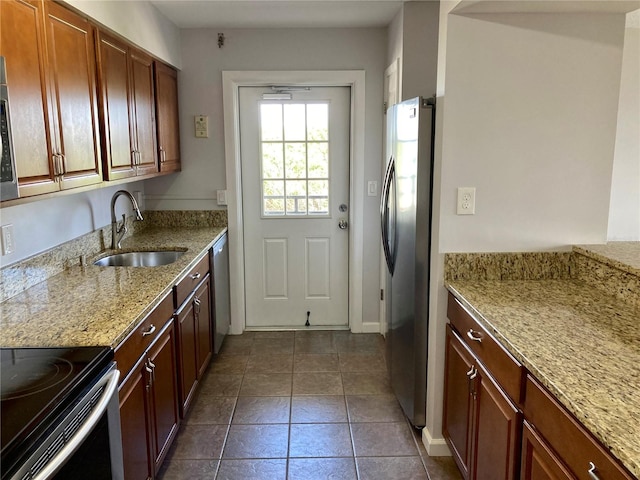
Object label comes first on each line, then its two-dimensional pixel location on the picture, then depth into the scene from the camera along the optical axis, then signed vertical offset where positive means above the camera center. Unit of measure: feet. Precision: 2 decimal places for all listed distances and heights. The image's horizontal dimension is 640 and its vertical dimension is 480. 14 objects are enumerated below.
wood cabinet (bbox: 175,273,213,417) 8.20 -3.09
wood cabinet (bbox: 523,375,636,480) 3.44 -2.12
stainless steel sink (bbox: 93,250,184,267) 9.41 -1.70
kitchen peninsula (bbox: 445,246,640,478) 3.67 -1.67
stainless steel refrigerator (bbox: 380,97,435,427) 7.46 -1.17
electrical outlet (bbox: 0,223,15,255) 6.49 -0.90
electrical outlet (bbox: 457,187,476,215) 7.08 -0.45
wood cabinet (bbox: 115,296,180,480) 5.66 -2.91
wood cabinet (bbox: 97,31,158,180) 7.68 +1.07
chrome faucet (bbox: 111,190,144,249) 9.62 -1.12
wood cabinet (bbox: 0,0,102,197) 5.33 +0.93
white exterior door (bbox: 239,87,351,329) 12.40 -0.91
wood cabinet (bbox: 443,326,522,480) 5.14 -2.98
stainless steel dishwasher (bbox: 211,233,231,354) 11.00 -2.82
